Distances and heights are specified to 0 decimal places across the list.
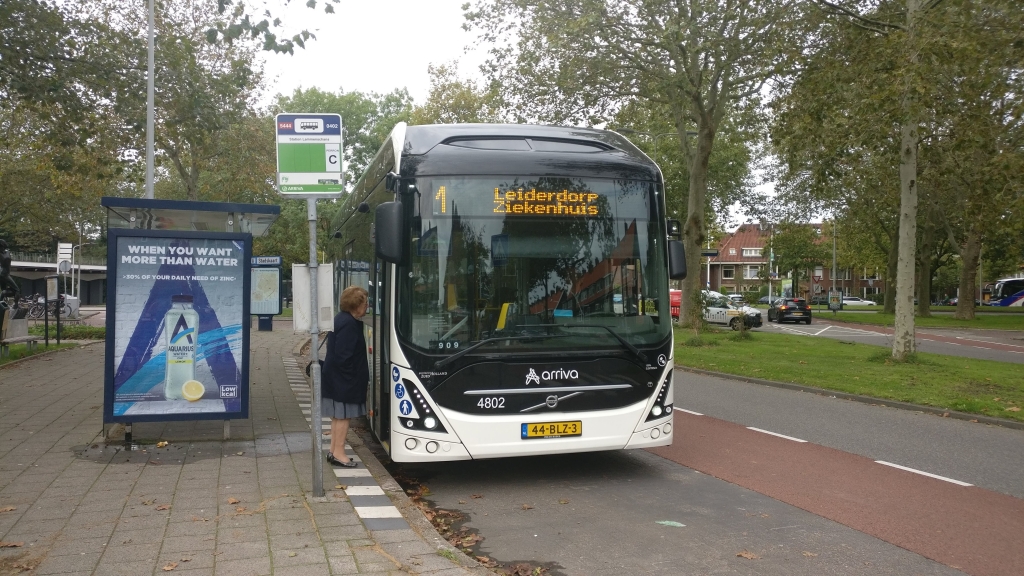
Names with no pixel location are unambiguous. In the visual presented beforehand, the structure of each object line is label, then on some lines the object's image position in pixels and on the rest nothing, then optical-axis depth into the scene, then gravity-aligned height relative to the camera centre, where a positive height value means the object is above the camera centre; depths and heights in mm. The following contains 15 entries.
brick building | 116750 +1903
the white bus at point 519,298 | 7090 -111
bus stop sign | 6648 +1032
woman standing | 7609 -812
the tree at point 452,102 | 38594 +8507
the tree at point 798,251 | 53338 +2995
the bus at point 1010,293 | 68562 -307
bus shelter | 8609 -379
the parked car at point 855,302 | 93375 -1630
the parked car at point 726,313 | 33781 -1061
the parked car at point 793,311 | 43938 -1234
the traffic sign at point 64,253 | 26516 +933
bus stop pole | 6520 -666
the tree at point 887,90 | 13336 +3533
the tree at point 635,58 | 20391 +6100
